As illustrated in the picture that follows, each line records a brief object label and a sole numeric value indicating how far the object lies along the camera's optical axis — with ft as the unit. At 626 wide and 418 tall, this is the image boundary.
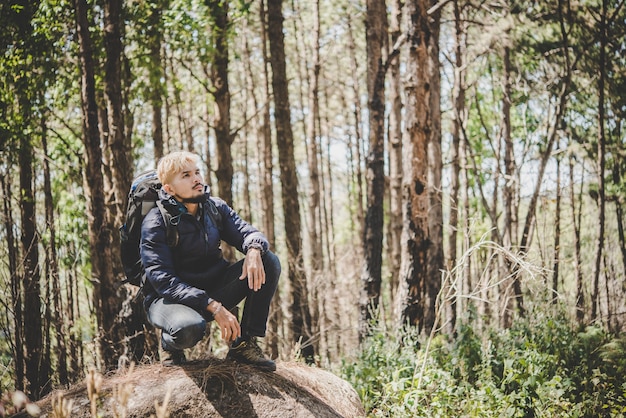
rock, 11.19
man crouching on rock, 10.49
